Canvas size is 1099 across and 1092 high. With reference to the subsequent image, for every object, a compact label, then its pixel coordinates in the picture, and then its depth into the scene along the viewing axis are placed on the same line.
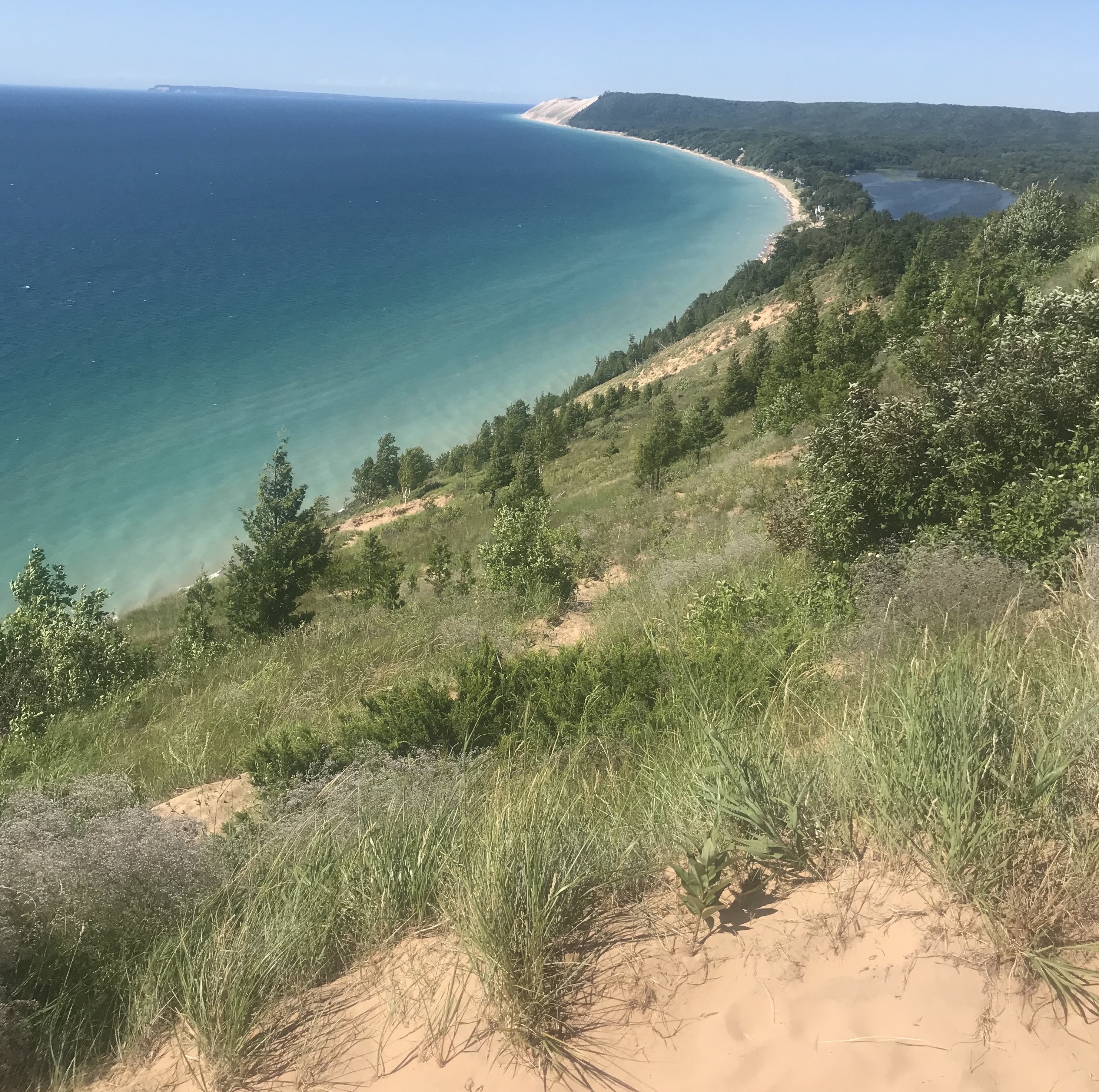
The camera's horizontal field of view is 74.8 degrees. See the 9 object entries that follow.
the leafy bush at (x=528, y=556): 13.26
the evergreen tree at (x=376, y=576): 14.80
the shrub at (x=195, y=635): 12.11
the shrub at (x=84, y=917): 3.05
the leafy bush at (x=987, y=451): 6.79
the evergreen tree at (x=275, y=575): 14.27
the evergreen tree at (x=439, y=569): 16.45
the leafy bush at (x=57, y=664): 10.20
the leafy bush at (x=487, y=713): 5.65
